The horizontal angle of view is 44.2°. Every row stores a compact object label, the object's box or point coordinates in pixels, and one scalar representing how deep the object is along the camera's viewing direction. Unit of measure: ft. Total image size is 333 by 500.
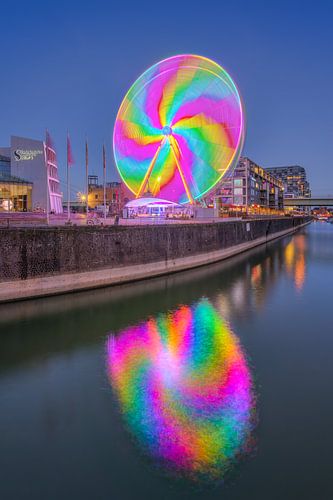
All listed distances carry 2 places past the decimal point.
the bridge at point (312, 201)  471.05
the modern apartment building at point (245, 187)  407.64
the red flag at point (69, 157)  99.71
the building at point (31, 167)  234.58
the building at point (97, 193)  419.21
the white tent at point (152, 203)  171.12
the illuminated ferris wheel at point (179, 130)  159.02
